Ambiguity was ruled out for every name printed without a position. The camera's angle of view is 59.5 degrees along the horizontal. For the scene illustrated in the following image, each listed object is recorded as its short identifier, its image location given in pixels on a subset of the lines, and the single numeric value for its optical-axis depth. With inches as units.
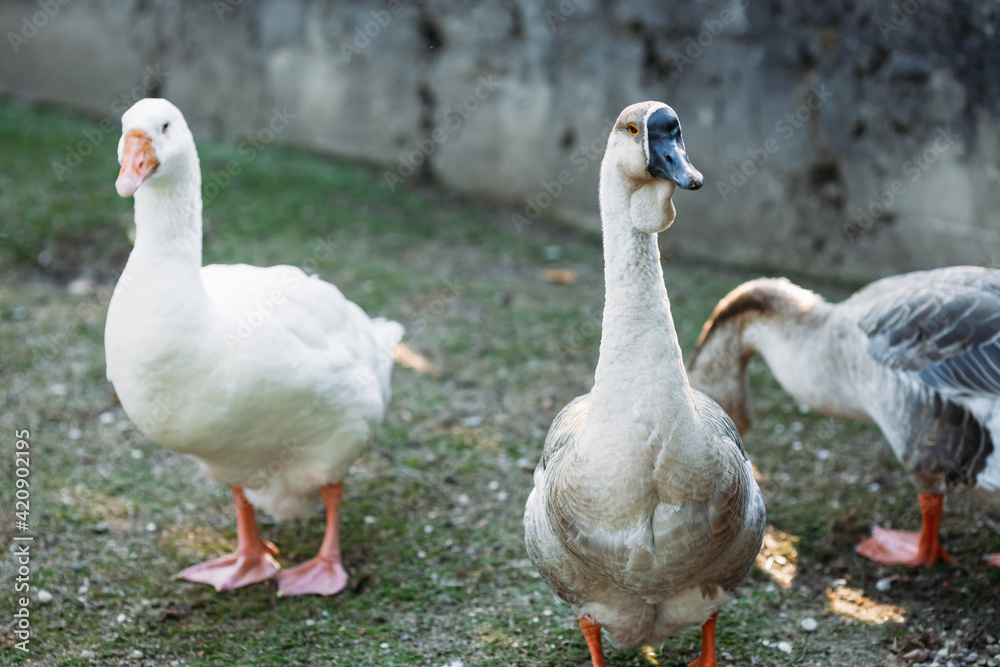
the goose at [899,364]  147.1
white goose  132.5
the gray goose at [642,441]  99.9
